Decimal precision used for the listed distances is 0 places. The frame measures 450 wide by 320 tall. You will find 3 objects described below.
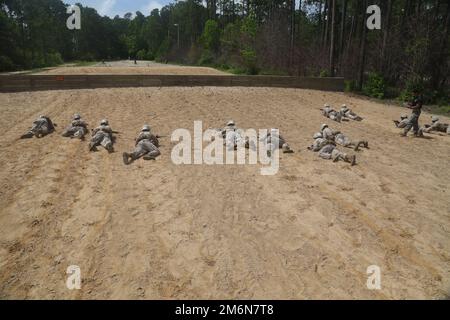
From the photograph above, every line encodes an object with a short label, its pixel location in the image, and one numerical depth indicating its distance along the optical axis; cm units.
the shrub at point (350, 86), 2364
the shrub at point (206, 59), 5325
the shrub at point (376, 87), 2258
